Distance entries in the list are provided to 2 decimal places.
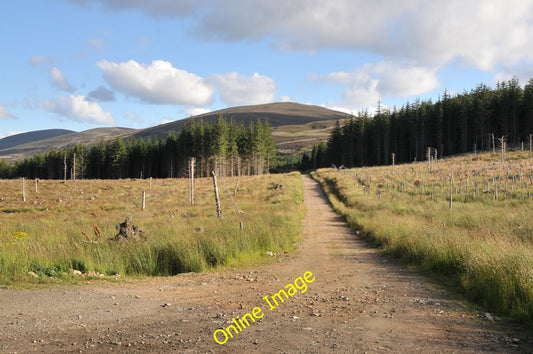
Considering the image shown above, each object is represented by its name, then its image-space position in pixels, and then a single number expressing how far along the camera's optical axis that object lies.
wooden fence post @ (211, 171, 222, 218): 18.69
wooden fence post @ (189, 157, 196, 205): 27.42
